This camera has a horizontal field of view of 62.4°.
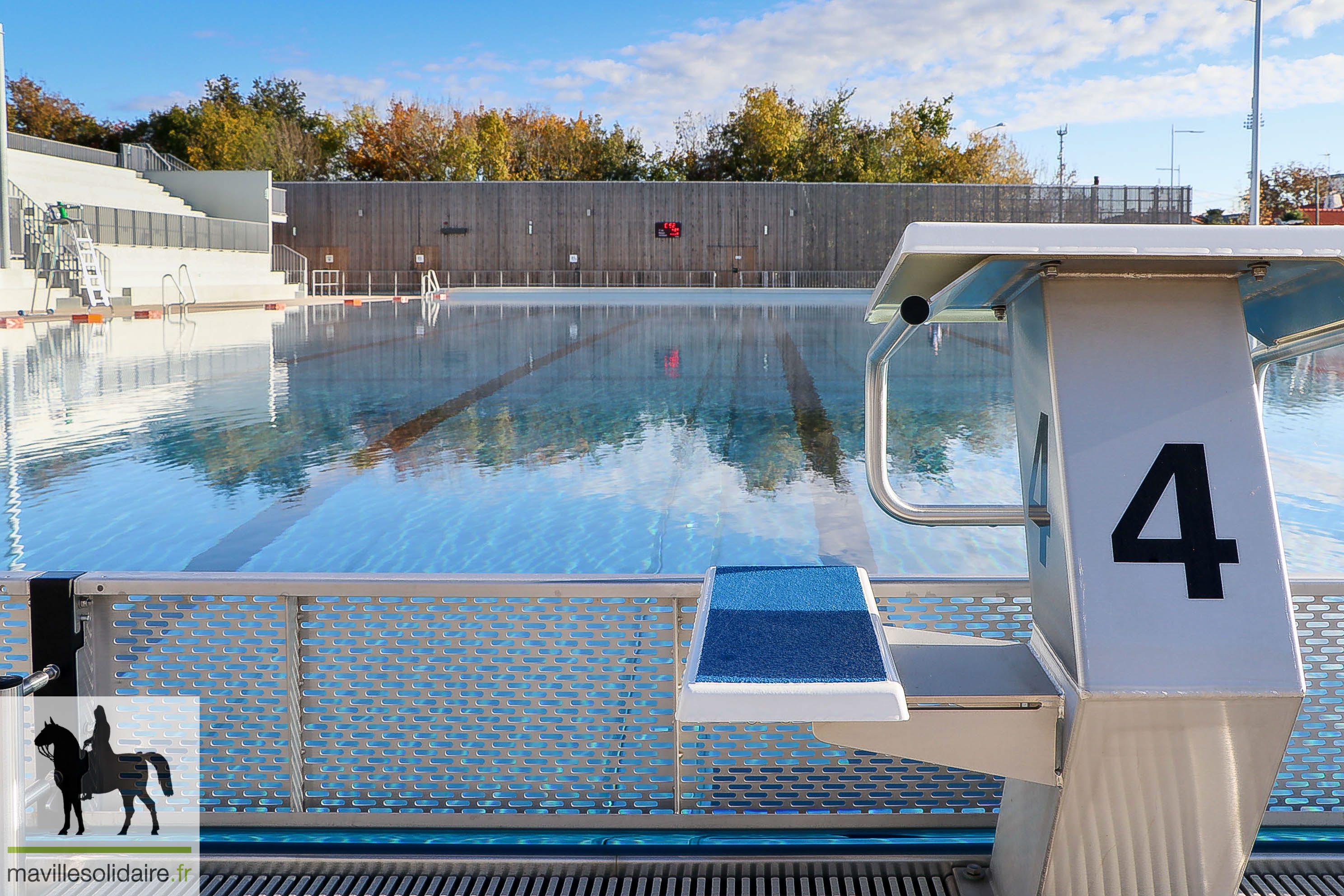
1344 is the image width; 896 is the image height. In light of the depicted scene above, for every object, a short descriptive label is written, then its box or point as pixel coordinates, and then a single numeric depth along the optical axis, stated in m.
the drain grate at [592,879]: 1.90
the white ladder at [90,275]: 21.38
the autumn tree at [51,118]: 49.88
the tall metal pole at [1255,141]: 22.80
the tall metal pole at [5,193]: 18.84
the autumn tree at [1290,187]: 49.69
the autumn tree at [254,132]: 47.59
